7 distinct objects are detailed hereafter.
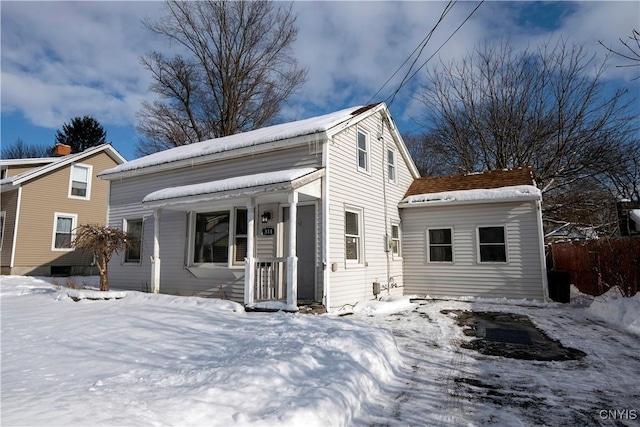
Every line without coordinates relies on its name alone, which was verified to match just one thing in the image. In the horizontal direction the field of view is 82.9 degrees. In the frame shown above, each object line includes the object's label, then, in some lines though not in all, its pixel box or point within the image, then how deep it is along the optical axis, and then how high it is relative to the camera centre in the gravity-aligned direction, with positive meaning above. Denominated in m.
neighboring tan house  16.27 +2.35
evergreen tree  38.03 +13.13
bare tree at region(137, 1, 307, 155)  23.38 +11.80
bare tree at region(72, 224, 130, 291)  9.57 +0.40
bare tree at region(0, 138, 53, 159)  42.22 +12.52
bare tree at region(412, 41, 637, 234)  17.20 +6.64
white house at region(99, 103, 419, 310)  8.25 +1.13
